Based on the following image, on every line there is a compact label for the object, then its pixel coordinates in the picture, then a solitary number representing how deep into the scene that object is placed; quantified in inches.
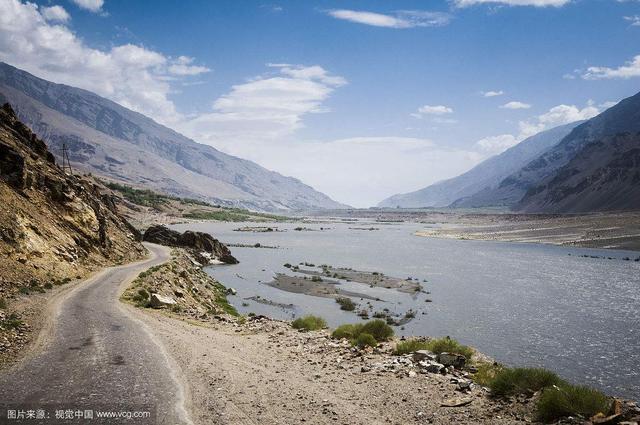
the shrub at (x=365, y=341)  779.4
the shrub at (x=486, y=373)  551.4
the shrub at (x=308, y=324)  1000.2
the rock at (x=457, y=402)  483.8
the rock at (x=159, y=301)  1148.5
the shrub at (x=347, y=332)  859.5
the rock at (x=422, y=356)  663.1
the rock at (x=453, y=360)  641.0
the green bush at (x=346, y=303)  1769.2
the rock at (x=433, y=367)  606.5
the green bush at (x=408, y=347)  715.4
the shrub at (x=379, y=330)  860.6
